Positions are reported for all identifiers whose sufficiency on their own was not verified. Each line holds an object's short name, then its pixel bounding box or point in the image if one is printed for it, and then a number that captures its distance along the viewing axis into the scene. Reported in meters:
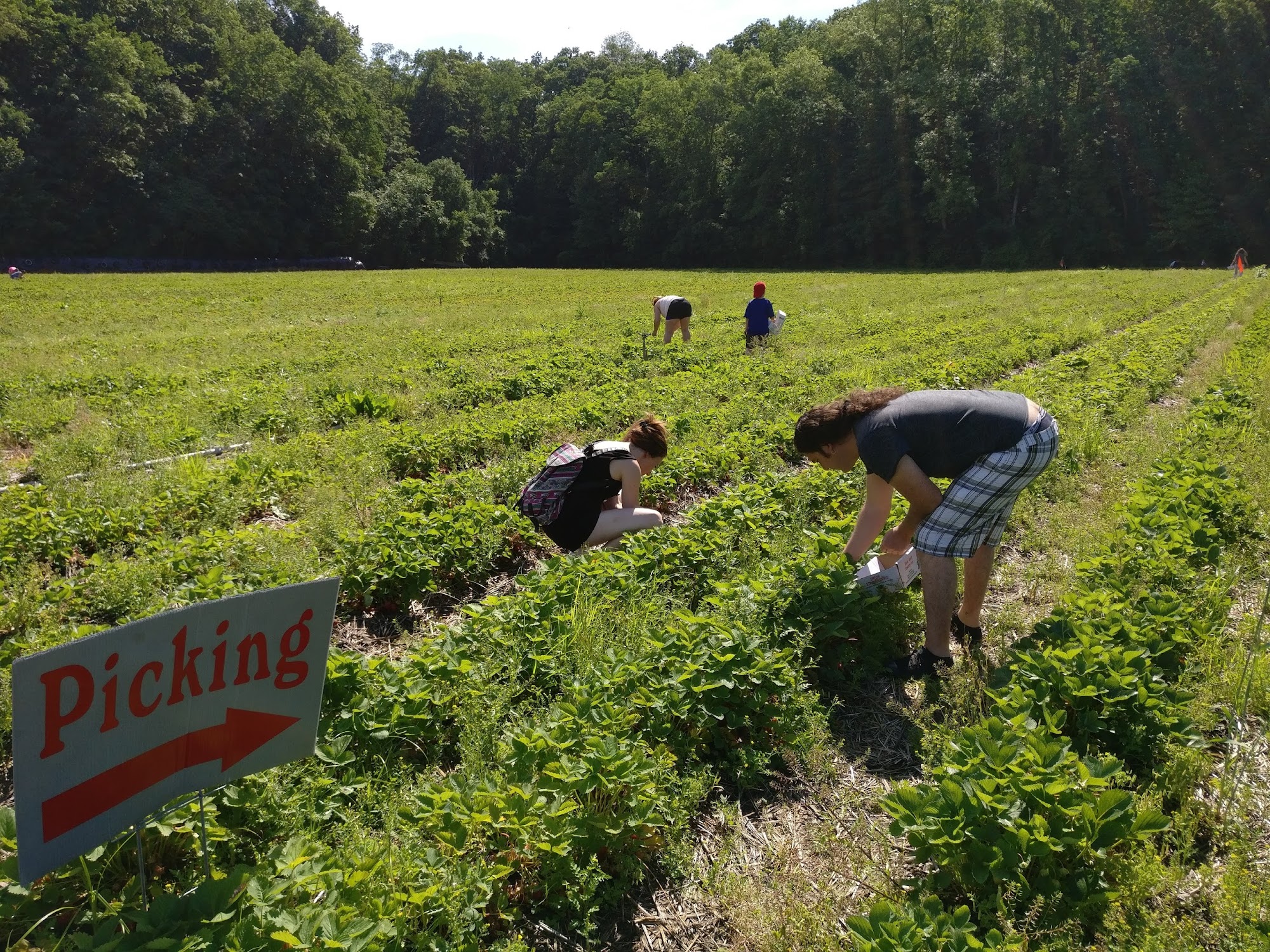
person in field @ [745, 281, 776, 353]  14.39
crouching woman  5.70
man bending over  3.95
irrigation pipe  7.50
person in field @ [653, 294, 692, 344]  15.15
